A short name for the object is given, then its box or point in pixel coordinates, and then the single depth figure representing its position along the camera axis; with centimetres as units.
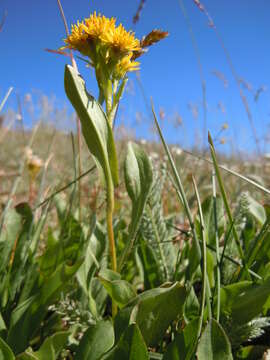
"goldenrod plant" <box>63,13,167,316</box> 13
